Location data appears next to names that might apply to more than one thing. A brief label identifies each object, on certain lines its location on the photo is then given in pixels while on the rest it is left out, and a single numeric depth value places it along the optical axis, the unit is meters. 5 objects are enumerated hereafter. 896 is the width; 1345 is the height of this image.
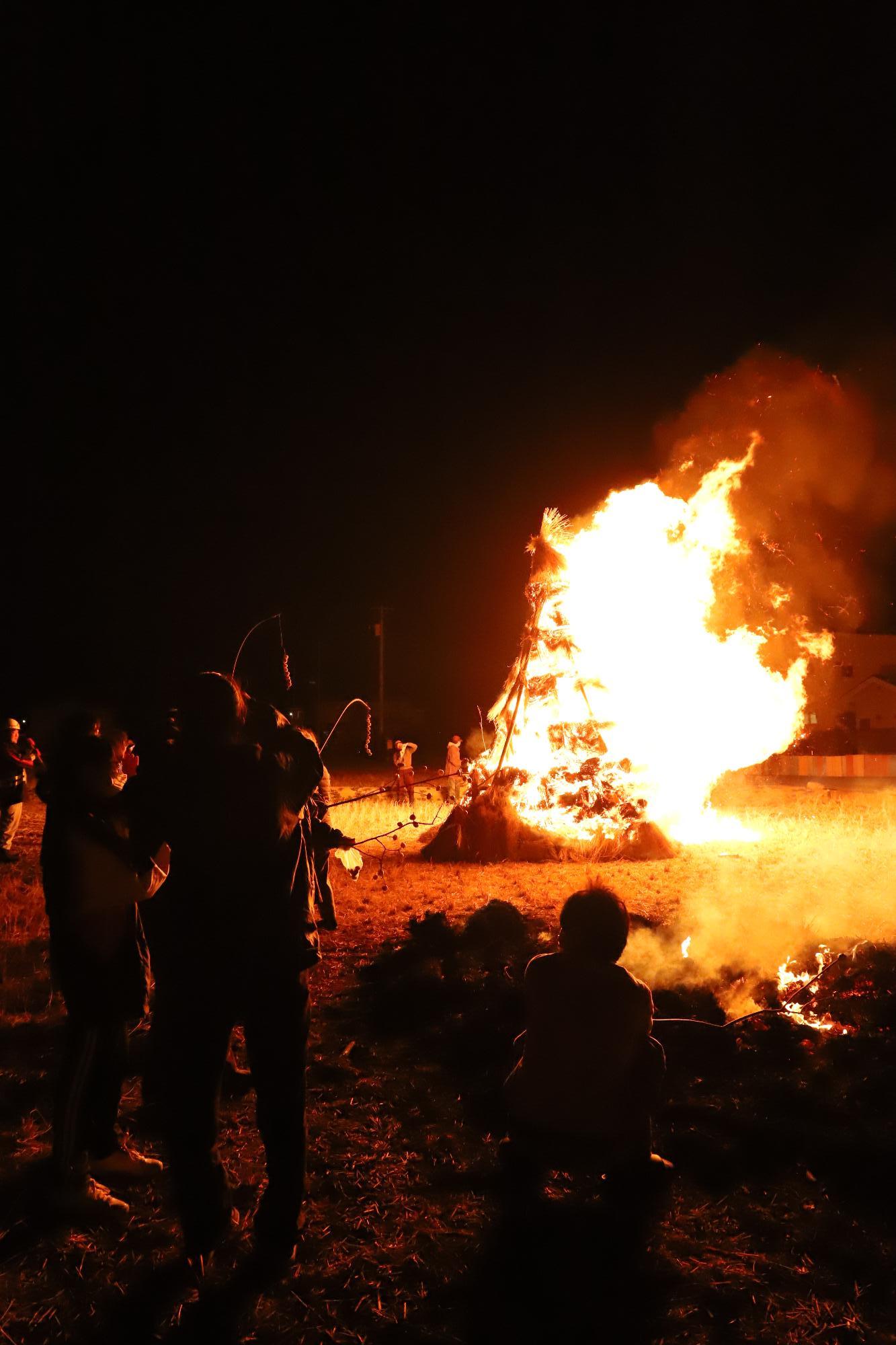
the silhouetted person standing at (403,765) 17.52
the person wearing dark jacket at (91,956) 3.39
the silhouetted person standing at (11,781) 11.01
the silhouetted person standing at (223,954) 2.81
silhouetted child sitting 3.17
